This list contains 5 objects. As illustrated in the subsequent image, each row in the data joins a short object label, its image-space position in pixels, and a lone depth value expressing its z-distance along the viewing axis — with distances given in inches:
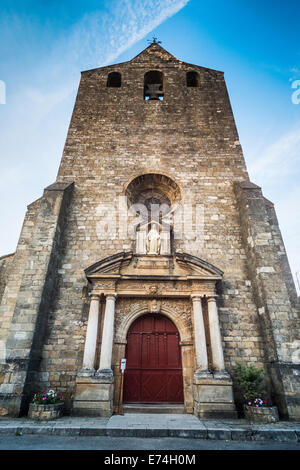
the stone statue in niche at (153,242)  298.7
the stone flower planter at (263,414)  205.6
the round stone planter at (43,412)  201.9
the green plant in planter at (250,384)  221.9
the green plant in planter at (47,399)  212.8
